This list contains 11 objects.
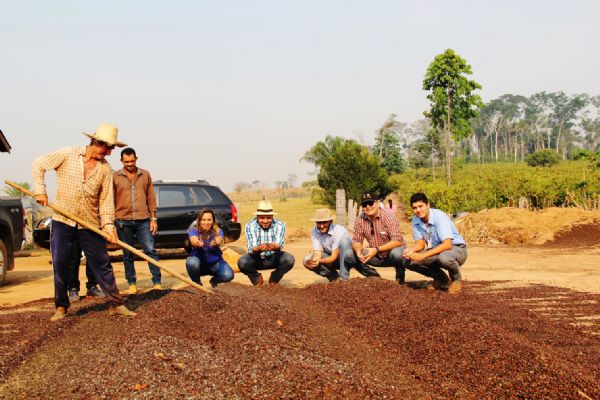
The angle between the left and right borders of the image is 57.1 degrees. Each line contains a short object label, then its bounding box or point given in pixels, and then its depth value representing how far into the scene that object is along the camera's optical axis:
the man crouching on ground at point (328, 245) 7.29
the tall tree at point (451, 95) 31.06
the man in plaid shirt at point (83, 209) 5.17
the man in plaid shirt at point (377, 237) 7.08
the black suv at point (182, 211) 11.02
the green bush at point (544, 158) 51.81
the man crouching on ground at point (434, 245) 6.77
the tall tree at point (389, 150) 45.91
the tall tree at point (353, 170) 29.19
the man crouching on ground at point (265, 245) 7.17
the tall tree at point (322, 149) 38.94
